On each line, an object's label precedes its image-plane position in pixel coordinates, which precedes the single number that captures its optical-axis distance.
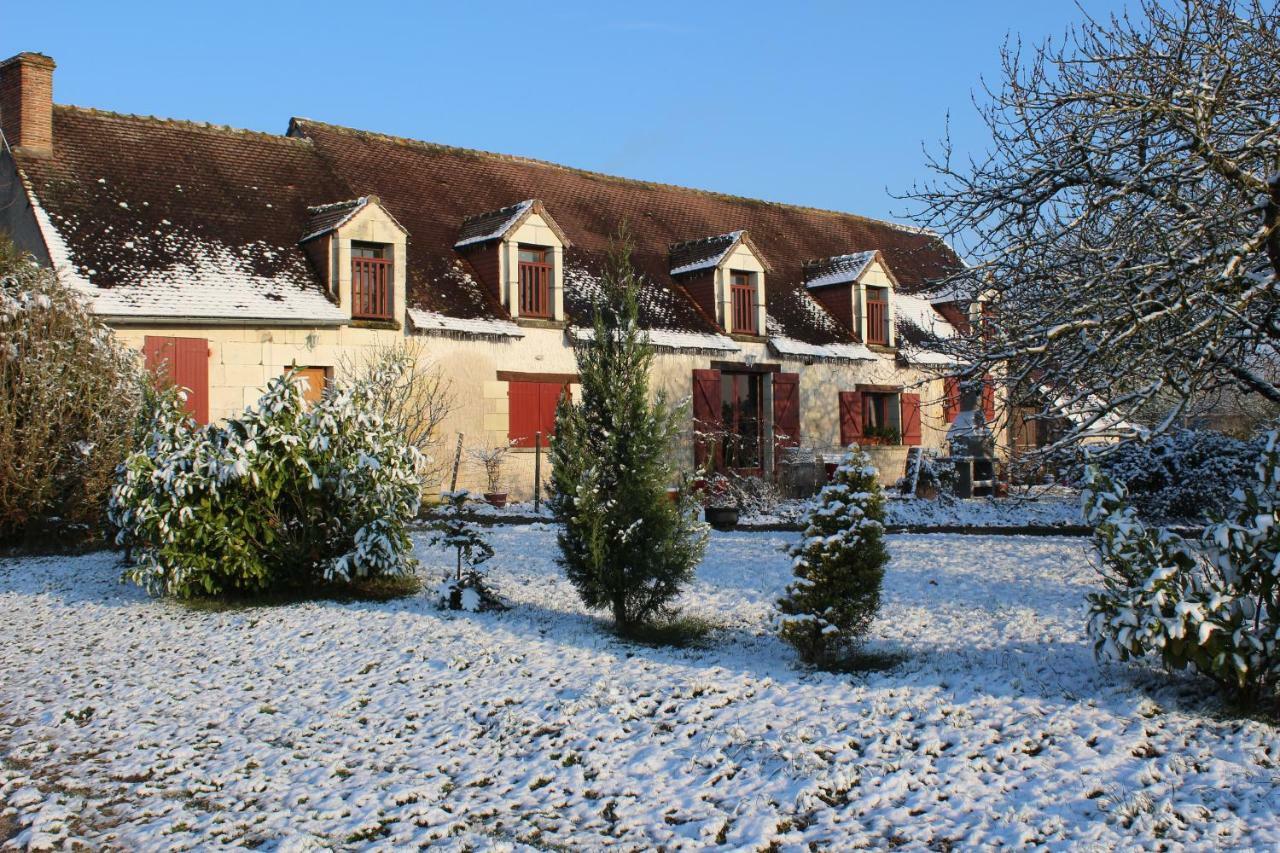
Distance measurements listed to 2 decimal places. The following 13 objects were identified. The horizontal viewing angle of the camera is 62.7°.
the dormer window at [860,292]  22.41
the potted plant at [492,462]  17.09
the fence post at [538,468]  15.60
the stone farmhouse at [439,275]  15.05
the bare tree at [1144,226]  6.17
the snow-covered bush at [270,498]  8.38
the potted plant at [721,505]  13.79
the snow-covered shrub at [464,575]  8.12
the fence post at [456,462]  16.81
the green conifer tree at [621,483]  7.23
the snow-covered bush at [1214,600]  4.88
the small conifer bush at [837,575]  6.20
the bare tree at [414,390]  15.08
